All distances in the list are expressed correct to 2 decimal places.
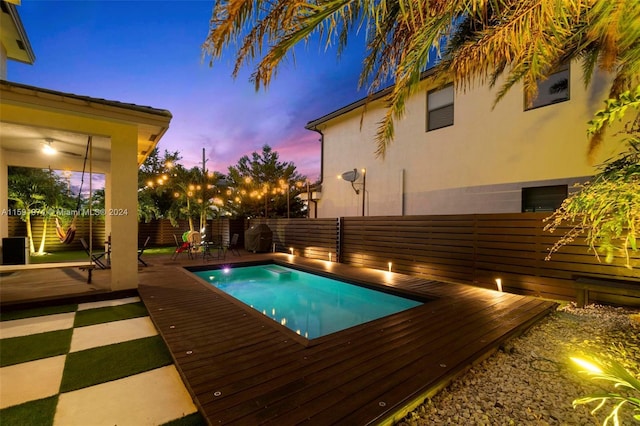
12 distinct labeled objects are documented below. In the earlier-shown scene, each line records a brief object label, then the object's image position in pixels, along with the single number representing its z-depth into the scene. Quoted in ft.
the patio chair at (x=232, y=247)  35.38
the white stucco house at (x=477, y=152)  20.53
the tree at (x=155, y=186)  45.29
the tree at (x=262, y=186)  58.29
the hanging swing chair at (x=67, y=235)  21.35
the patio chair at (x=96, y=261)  20.92
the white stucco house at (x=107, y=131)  14.40
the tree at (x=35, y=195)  32.19
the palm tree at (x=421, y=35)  6.64
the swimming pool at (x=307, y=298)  17.37
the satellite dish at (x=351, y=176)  35.86
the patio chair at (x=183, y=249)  32.40
